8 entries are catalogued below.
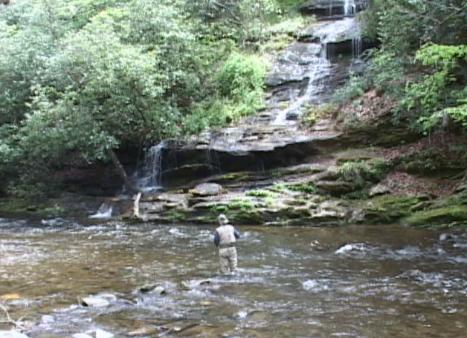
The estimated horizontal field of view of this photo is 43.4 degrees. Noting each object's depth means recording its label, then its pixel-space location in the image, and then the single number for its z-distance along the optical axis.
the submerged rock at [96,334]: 7.52
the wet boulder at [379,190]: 17.25
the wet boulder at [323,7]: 31.16
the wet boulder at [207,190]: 18.91
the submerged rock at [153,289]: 9.96
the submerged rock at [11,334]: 7.35
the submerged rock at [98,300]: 9.23
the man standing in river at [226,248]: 11.23
